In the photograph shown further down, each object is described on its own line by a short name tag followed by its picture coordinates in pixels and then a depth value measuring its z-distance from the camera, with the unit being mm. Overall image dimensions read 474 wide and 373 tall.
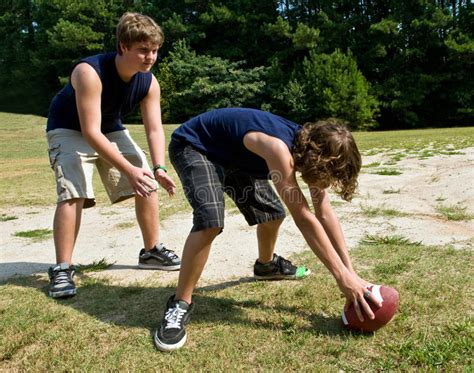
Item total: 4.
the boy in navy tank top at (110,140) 3238
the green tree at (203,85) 31406
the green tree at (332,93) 28312
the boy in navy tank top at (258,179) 2562
